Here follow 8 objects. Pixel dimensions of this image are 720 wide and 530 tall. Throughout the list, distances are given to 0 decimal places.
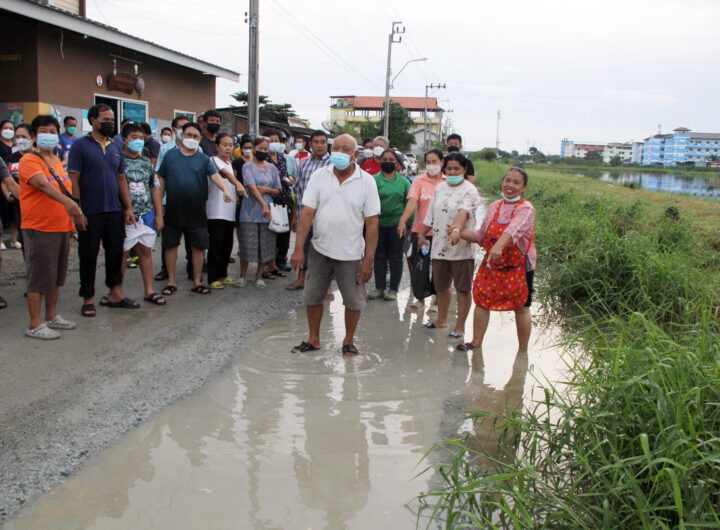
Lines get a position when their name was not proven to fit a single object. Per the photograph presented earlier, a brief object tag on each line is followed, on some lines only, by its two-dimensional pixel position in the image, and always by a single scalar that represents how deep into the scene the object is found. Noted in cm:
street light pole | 3947
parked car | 3815
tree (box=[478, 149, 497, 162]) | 7324
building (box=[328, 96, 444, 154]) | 9956
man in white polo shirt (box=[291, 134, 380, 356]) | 525
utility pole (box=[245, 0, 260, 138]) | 1376
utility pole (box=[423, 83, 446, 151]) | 7143
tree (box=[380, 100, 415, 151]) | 5753
